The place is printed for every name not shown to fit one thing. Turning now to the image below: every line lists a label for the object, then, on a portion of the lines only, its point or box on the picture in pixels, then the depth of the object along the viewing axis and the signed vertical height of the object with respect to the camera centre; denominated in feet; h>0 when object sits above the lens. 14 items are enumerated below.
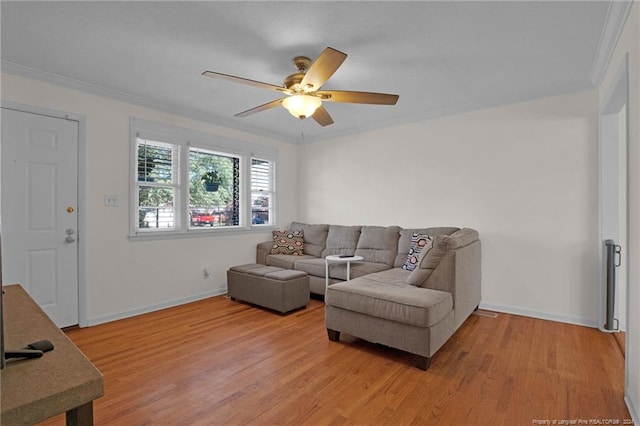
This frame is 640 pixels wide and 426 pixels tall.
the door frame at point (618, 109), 6.68 +2.99
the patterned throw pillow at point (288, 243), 16.46 -1.55
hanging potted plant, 14.84 +1.51
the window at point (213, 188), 14.39 +1.15
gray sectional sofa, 7.98 -2.36
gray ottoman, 12.13 -2.91
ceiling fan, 7.69 +3.16
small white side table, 12.57 -1.83
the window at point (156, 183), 12.64 +1.18
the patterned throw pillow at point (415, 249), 12.40 -1.42
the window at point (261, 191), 16.93 +1.14
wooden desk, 2.07 -1.22
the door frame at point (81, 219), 10.85 -0.22
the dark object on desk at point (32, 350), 2.58 -1.16
